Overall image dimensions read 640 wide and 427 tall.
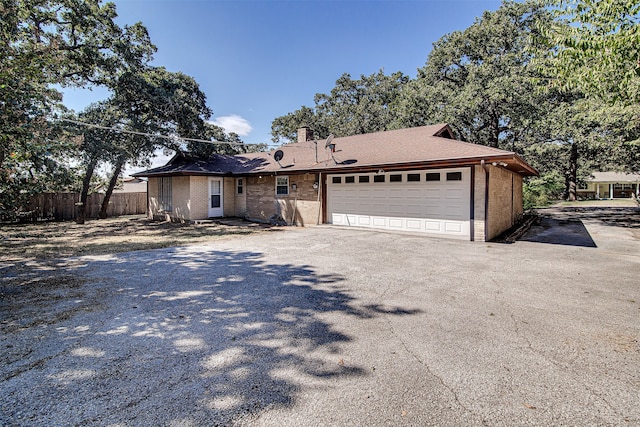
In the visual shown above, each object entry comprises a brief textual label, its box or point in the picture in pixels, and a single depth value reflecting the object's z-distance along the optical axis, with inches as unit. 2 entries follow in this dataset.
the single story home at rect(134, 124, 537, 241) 395.2
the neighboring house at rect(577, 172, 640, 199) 1565.0
